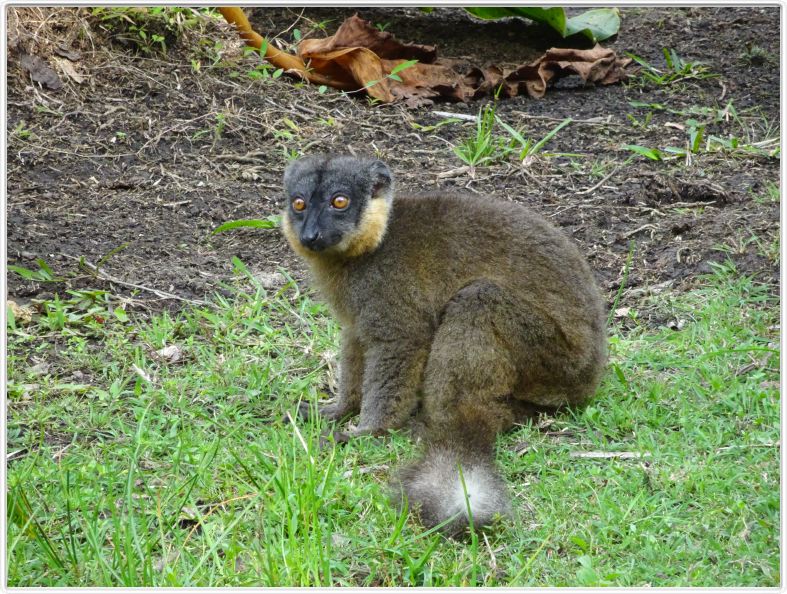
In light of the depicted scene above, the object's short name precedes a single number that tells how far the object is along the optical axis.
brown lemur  10.16
